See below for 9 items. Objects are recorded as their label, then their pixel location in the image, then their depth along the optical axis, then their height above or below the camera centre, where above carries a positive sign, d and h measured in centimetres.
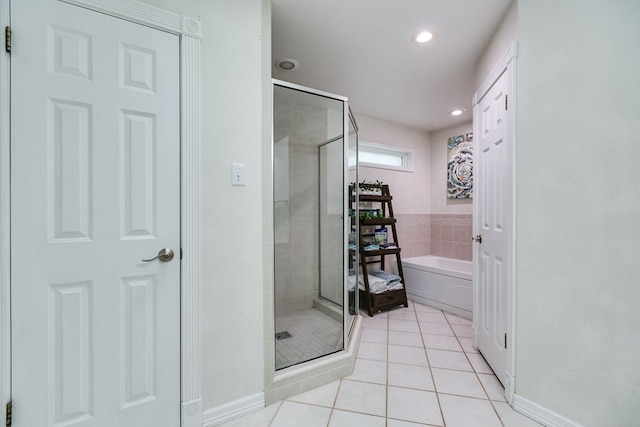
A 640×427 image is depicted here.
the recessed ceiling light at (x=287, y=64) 229 +130
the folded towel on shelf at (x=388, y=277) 318 -77
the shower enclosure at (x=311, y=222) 193 -8
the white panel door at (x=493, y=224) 171 -8
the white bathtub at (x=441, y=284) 296 -85
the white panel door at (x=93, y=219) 109 -3
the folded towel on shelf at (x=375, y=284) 306 -82
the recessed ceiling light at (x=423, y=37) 193 +128
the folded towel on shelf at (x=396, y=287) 317 -88
